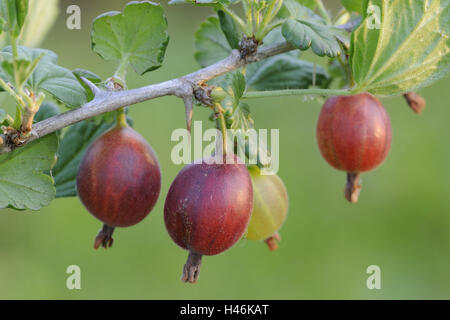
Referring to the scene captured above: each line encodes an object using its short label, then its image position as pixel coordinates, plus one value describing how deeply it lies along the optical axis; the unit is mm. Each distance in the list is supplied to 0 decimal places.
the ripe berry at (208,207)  245
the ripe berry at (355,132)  272
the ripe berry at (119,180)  254
